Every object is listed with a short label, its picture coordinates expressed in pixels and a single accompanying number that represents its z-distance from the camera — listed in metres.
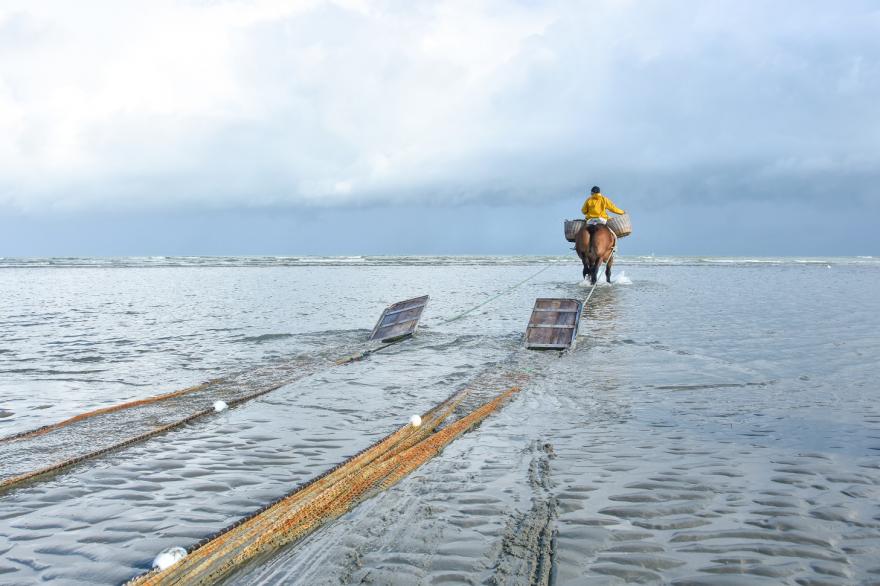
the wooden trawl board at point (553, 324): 11.45
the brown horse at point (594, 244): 21.93
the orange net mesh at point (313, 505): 3.29
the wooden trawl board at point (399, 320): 12.96
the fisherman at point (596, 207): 21.77
